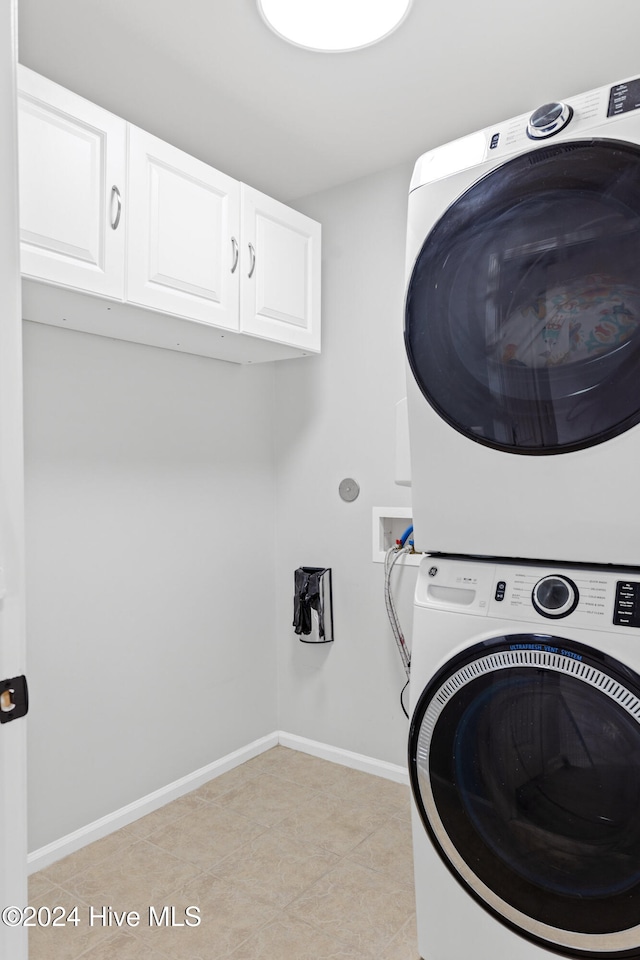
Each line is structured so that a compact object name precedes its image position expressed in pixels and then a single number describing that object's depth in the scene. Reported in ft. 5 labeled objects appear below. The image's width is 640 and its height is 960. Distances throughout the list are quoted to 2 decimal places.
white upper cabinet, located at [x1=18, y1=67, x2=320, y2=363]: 5.77
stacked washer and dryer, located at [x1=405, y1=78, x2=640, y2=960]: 3.85
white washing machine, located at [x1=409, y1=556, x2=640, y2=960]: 3.81
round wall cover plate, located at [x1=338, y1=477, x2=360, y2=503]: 9.37
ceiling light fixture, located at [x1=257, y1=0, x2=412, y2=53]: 5.53
